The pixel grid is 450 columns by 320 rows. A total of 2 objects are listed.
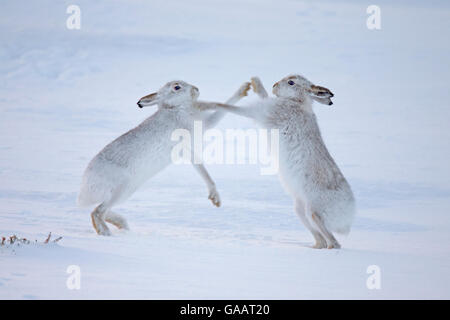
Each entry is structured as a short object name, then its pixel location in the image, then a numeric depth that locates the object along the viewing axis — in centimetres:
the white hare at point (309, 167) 1517
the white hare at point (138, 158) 1575
